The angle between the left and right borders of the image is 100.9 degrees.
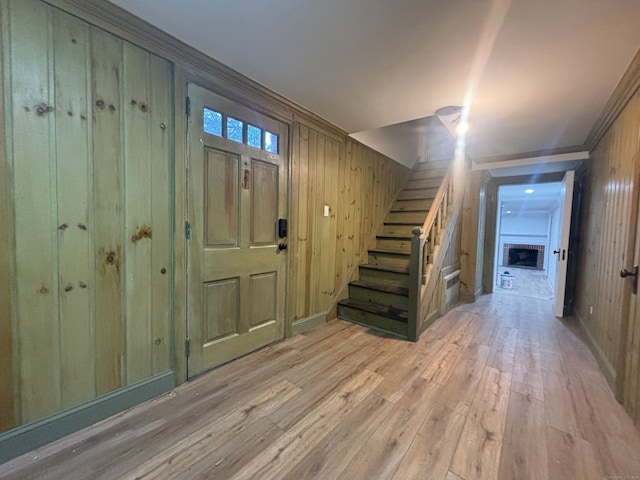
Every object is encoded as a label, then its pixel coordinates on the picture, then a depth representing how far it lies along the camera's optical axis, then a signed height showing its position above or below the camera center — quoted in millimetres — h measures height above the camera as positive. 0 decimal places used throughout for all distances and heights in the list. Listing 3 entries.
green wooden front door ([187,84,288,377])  1864 -25
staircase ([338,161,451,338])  2891 -474
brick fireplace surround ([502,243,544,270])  9648 -669
